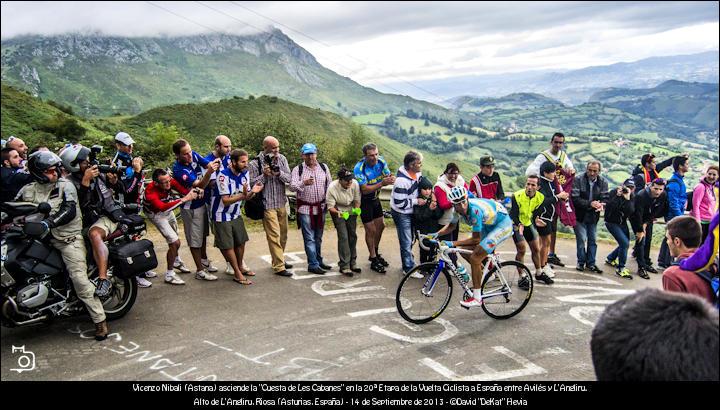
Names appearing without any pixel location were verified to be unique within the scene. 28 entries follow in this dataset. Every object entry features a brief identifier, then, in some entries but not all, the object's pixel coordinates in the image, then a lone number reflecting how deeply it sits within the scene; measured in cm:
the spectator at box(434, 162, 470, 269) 799
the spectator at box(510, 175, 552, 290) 813
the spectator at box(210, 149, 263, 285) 756
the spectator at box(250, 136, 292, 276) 812
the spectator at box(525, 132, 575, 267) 938
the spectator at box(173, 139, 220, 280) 753
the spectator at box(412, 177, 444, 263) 826
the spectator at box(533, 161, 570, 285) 838
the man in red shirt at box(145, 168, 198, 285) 722
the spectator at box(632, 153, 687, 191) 978
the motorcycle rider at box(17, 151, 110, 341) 545
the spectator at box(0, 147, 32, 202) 672
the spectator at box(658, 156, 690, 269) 959
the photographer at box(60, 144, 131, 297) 594
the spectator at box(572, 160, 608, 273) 912
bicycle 649
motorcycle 522
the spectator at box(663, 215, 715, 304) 372
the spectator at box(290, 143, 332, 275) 820
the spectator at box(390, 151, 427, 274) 833
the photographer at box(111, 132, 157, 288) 724
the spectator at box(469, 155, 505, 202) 872
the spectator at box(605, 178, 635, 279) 904
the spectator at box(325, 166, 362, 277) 821
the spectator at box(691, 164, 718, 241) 880
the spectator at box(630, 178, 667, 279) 931
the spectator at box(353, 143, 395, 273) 852
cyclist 662
